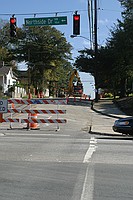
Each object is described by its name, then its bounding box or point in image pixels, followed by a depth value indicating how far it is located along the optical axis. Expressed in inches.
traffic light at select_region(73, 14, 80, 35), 922.2
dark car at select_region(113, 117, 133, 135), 684.7
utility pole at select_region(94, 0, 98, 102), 1710.6
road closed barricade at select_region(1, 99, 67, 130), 826.8
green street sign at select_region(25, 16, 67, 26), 956.6
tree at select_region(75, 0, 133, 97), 1808.6
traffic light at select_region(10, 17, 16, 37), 947.3
